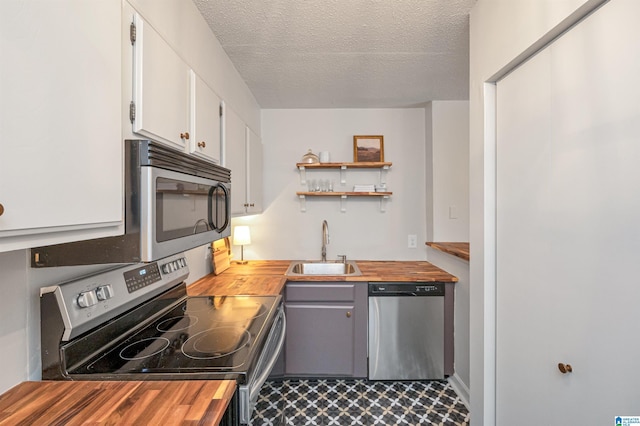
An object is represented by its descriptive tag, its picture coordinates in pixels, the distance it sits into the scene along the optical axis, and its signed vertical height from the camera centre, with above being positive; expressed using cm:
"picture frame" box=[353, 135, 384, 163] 290 +63
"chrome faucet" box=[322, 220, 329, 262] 286 -26
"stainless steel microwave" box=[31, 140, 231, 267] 87 -2
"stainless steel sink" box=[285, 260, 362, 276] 279 -54
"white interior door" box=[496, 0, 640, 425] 81 -5
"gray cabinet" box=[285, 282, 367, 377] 226 -92
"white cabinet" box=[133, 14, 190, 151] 96 +46
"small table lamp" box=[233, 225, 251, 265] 271 -23
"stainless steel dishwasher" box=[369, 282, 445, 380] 227 -96
